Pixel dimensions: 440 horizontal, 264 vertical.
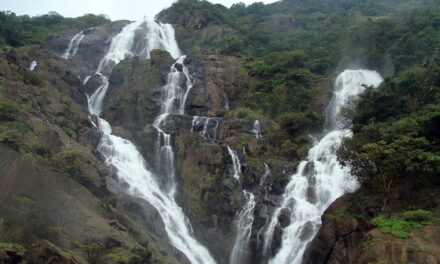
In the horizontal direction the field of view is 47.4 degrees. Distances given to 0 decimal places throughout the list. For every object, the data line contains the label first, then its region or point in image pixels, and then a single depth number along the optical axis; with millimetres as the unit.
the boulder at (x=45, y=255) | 17031
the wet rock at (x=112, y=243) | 21453
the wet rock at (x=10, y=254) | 16781
